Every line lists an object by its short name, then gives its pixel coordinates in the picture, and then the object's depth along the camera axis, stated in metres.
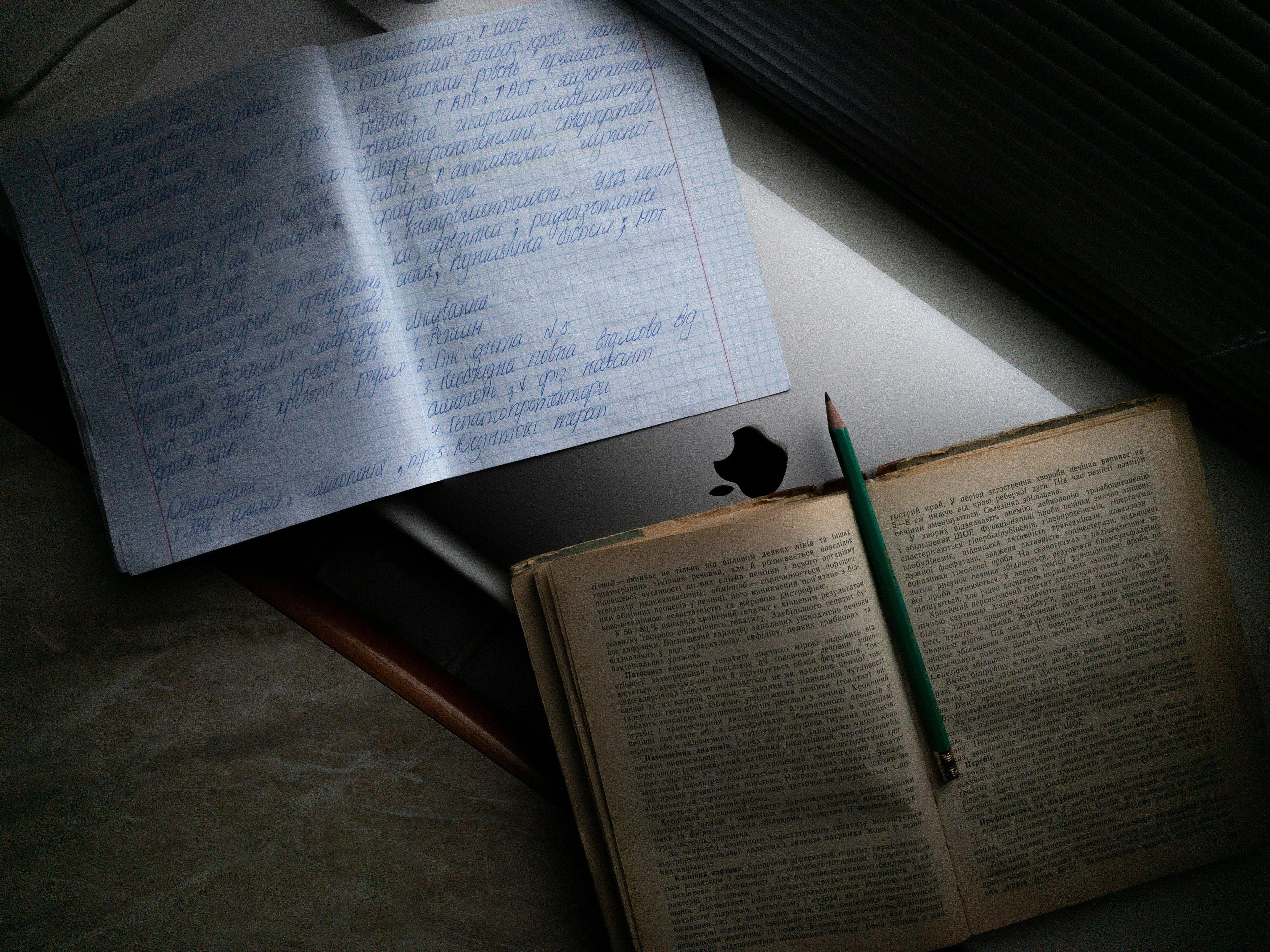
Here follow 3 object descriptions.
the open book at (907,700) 0.43
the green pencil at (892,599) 0.43
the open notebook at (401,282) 0.46
